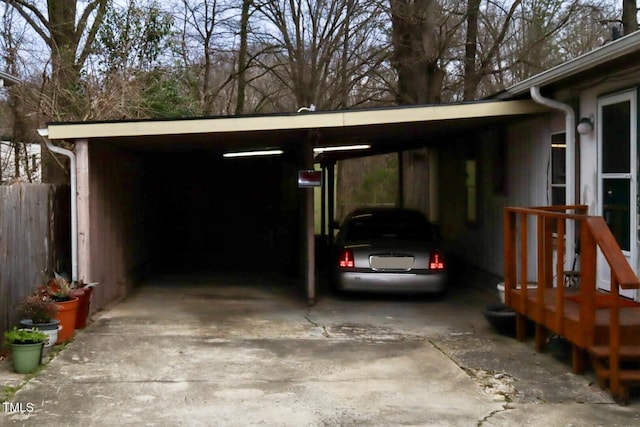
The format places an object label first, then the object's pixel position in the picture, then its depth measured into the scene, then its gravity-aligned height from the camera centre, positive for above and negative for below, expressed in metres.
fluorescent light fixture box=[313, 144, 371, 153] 11.86 +1.11
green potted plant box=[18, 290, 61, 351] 6.68 -0.96
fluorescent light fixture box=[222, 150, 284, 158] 13.31 +1.15
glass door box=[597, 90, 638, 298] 6.64 +0.36
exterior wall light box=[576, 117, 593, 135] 7.32 +0.85
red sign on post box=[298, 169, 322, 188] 9.52 +0.45
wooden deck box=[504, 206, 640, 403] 5.26 -0.86
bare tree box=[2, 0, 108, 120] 13.71 +3.92
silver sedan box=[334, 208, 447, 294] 9.48 -0.74
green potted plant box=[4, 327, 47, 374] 6.02 -1.14
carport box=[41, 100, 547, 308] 8.23 +0.58
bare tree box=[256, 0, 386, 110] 18.75 +4.44
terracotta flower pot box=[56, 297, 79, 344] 7.12 -1.06
